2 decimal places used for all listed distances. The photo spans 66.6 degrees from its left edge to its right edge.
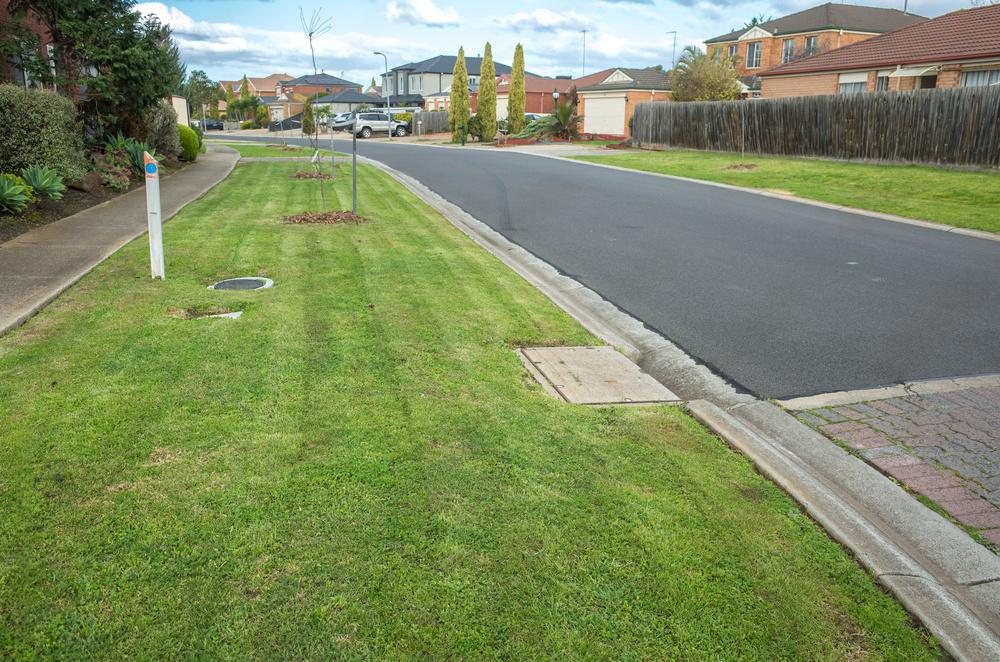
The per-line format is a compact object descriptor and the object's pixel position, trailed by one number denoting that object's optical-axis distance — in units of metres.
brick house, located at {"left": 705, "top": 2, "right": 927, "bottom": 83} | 55.72
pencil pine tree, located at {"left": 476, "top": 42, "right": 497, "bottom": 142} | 49.72
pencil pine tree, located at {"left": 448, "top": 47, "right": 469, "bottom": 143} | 50.56
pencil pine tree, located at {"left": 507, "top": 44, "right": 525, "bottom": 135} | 51.62
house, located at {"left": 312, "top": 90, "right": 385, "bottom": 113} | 85.94
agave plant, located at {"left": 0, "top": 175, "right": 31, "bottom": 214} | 10.76
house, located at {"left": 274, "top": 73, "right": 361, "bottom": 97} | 90.86
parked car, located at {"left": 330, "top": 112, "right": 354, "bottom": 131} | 61.64
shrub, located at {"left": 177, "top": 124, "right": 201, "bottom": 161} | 23.88
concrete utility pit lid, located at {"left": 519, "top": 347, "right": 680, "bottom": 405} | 5.35
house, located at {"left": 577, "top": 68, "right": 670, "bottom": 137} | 49.00
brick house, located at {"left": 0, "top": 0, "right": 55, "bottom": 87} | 16.06
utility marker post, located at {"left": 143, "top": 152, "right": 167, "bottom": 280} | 7.80
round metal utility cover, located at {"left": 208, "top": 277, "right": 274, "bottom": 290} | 7.79
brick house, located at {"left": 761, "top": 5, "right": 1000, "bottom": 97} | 27.47
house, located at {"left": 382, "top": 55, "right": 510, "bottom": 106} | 93.44
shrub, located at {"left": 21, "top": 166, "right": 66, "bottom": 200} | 11.78
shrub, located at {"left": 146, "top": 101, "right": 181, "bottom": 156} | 20.70
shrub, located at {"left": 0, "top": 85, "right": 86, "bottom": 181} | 12.22
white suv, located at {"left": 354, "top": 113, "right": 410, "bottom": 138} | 61.22
